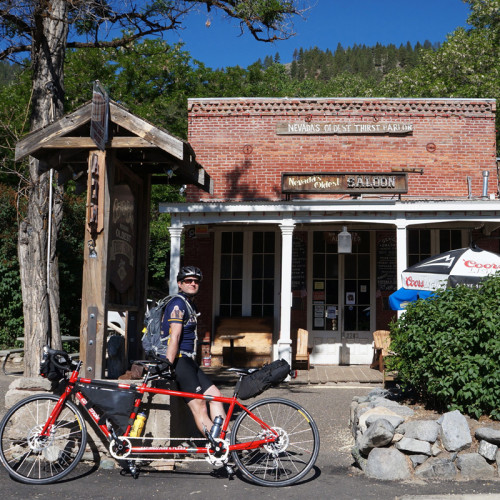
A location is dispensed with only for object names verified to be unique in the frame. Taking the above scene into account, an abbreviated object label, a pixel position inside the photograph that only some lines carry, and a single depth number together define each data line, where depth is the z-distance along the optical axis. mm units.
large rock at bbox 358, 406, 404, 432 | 5855
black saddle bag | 5355
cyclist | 5352
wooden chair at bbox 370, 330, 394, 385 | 12406
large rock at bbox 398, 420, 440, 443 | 5594
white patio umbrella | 8227
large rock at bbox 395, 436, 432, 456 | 5543
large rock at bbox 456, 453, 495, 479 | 5414
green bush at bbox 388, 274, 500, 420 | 6074
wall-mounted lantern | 12258
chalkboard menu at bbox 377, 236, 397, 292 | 13906
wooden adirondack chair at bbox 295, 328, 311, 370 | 12805
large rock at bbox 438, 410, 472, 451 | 5520
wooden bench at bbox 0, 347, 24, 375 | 12352
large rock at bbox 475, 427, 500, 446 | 5465
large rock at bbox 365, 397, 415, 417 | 6292
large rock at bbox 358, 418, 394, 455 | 5543
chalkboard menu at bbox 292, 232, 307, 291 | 14086
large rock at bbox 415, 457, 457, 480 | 5434
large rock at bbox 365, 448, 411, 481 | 5461
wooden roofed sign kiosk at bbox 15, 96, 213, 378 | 6012
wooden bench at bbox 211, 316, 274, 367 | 13445
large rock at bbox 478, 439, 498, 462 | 5477
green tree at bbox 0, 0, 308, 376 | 7980
